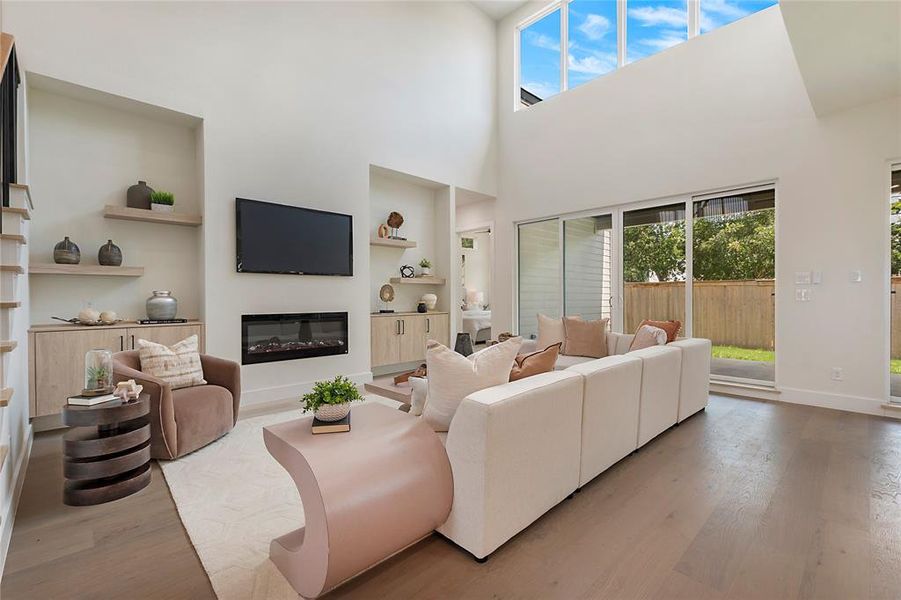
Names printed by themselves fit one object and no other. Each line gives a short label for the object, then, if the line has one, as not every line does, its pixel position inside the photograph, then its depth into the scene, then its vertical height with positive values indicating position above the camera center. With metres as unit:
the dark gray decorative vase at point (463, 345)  3.64 -0.42
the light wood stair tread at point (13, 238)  1.98 +0.32
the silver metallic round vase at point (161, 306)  3.78 -0.07
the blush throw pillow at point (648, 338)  3.41 -0.34
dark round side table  2.18 -0.84
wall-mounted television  4.23 +0.65
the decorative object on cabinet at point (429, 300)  6.12 -0.03
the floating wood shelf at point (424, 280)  5.85 +0.26
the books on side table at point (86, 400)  2.26 -0.56
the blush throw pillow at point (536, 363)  2.17 -0.36
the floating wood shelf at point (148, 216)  3.61 +0.75
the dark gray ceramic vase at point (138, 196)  3.77 +0.94
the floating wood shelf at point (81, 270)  3.24 +0.24
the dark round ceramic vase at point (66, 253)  3.37 +0.38
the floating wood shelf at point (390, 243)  5.45 +0.75
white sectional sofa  1.64 -0.67
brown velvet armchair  2.63 -0.74
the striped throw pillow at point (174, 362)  2.93 -0.46
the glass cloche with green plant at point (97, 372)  2.40 -0.42
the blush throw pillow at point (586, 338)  4.45 -0.45
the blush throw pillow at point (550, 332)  4.72 -0.40
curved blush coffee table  1.38 -0.70
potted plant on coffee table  1.76 -0.44
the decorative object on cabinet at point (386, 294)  5.79 +0.06
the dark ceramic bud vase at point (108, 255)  3.60 +0.39
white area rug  1.59 -1.07
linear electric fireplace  4.29 -0.42
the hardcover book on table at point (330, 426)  1.67 -0.53
